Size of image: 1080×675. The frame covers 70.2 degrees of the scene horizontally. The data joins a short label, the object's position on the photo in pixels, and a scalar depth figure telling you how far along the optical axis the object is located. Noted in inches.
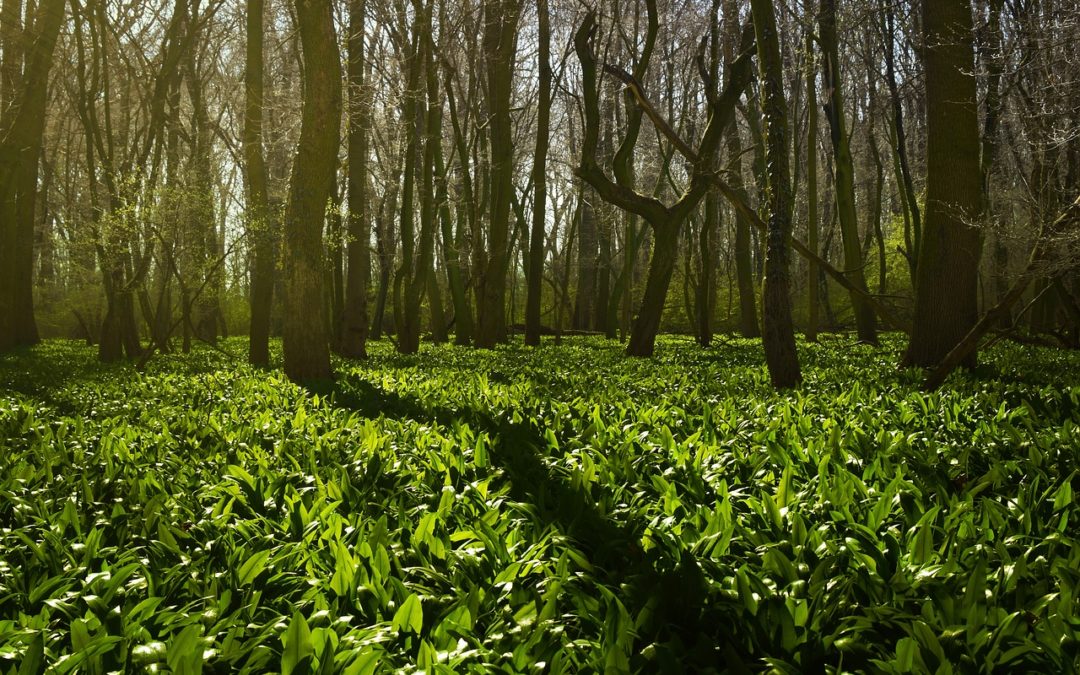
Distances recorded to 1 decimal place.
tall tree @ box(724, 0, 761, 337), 871.8
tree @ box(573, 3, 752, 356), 532.1
